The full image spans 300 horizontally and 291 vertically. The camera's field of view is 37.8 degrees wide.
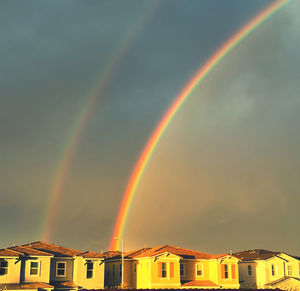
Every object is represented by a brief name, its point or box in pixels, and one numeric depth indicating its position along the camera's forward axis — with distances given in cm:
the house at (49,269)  4862
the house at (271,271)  6800
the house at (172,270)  5788
